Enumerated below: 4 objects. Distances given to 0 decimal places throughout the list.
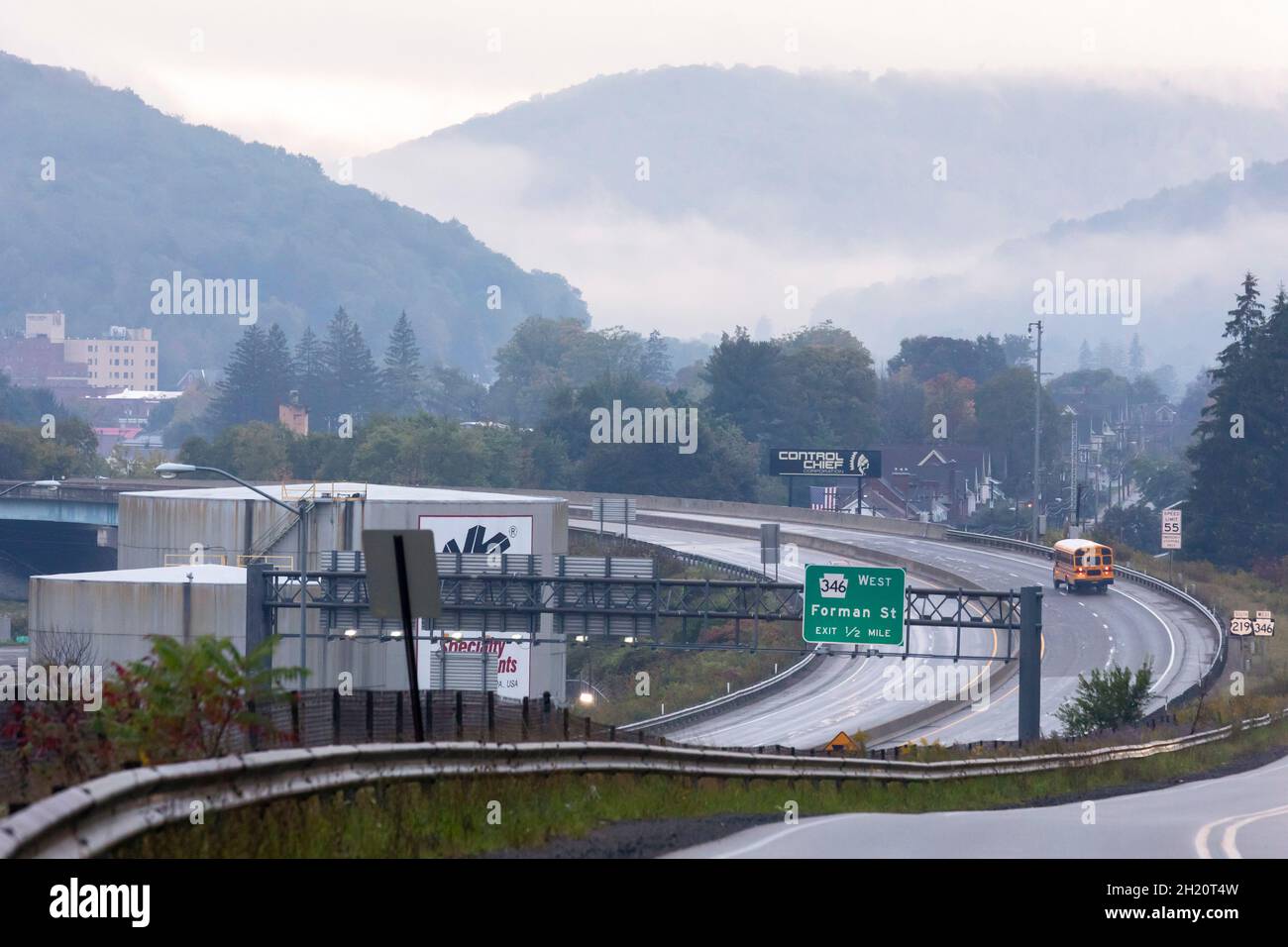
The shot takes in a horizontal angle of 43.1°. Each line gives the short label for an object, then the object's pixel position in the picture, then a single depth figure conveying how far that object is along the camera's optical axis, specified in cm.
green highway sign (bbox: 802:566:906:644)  5153
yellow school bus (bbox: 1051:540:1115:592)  8738
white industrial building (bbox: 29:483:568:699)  5609
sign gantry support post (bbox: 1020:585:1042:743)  5078
